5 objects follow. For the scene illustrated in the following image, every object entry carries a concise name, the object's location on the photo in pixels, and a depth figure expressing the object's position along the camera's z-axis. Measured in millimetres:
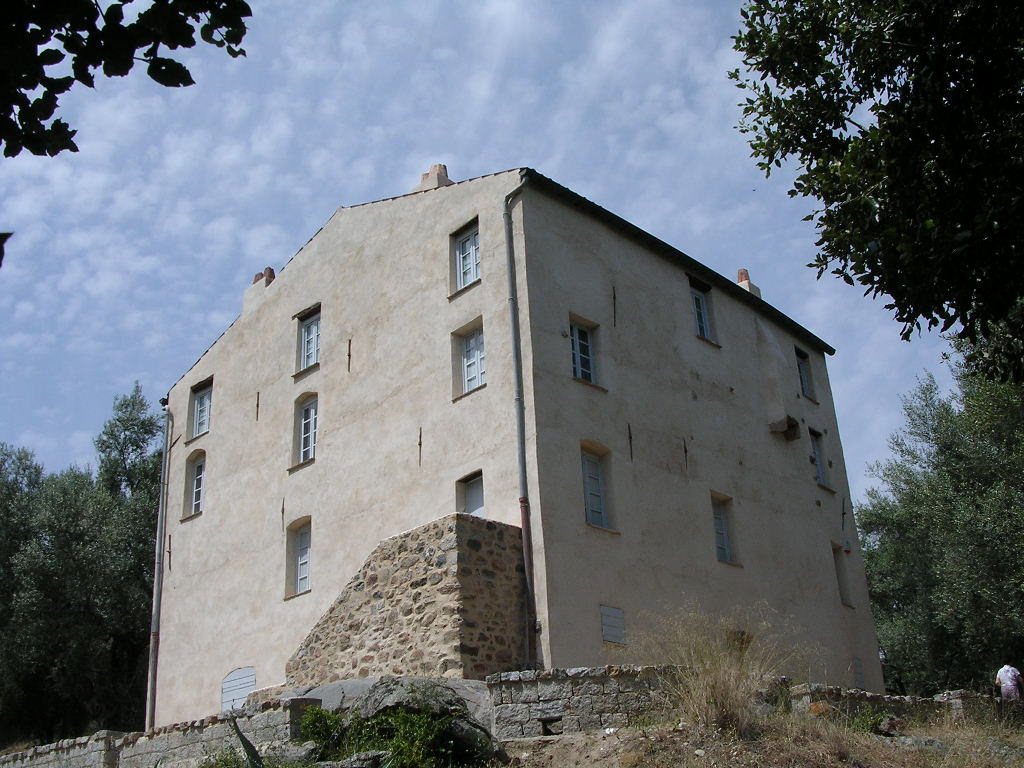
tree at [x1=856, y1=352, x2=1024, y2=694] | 22312
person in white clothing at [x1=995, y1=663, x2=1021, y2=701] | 16031
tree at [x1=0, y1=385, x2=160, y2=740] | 26578
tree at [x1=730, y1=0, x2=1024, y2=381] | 10492
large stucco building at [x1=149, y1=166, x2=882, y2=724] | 17031
